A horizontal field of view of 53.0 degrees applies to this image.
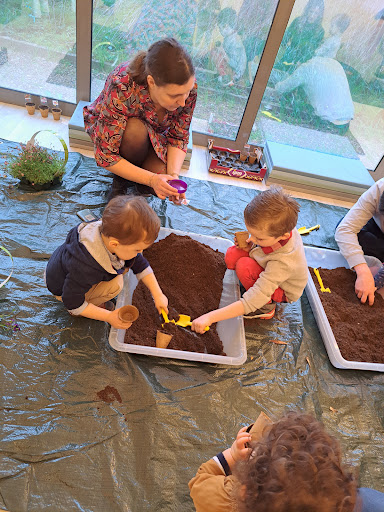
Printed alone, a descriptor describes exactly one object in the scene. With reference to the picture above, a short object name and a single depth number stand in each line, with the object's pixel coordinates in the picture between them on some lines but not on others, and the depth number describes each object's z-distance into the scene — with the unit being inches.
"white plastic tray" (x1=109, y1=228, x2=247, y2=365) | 56.1
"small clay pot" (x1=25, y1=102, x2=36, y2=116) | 107.5
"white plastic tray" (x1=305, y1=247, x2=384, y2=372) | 62.4
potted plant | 80.1
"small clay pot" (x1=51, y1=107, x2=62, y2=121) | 108.5
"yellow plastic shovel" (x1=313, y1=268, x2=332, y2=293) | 74.9
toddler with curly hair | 30.4
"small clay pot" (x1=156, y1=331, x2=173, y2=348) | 57.6
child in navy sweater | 47.9
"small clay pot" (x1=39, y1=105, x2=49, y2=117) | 108.2
